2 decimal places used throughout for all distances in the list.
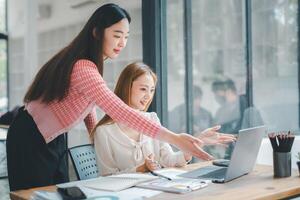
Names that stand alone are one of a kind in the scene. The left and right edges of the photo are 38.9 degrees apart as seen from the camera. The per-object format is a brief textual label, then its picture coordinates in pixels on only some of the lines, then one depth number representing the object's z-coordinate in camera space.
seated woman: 2.12
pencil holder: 1.77
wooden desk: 1.42
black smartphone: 1.35
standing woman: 1.66
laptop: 1.63
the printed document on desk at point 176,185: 1.50
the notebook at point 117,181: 1.53
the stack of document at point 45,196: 1.36
